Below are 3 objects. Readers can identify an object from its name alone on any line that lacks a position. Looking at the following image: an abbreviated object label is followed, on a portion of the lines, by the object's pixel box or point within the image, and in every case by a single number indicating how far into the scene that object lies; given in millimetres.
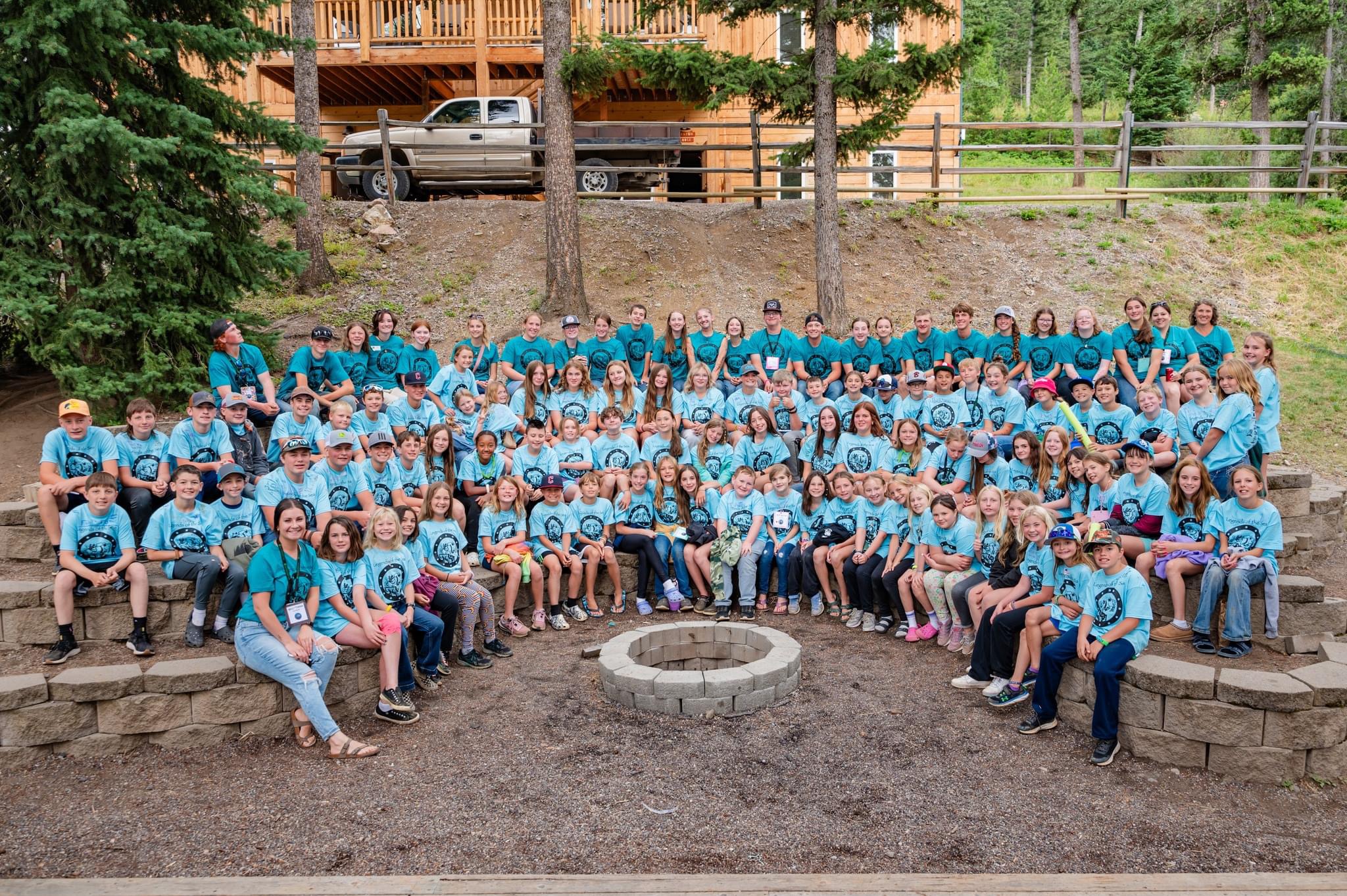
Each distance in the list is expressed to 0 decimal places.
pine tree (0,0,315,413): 9125
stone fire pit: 6676
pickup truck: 17562
